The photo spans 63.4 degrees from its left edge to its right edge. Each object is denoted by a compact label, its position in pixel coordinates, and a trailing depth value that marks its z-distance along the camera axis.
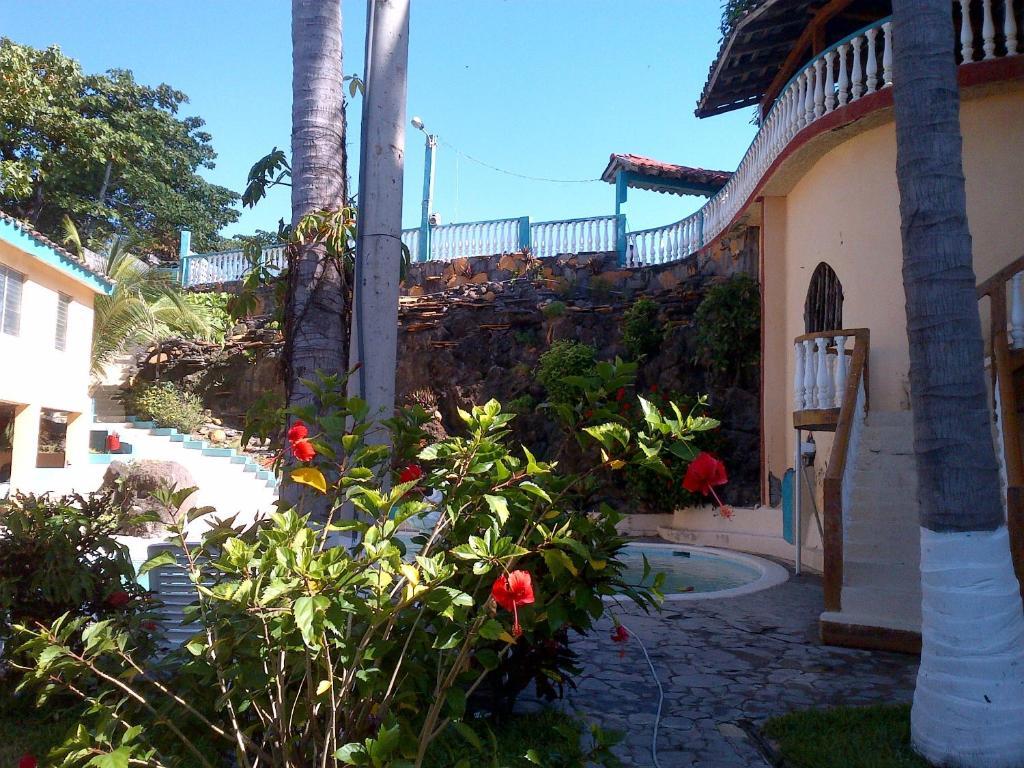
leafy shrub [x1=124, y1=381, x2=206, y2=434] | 19.31
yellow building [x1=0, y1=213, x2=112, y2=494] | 13.81
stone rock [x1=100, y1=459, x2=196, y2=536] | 12.06
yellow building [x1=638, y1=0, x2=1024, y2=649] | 6.62
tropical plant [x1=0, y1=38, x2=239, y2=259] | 23.23
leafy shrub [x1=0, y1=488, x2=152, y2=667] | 4.02
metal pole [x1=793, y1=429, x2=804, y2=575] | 9.28
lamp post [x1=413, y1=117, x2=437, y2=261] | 20.44
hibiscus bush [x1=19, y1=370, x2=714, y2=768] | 2.39
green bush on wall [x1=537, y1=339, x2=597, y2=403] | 15.11
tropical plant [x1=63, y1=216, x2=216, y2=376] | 19.48
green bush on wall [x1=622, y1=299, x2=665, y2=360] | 15.02
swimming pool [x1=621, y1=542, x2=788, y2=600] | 8.89
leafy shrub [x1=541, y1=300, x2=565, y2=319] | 16.73
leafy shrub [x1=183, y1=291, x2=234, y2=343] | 21.58
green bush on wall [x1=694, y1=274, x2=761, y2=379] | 12.91
